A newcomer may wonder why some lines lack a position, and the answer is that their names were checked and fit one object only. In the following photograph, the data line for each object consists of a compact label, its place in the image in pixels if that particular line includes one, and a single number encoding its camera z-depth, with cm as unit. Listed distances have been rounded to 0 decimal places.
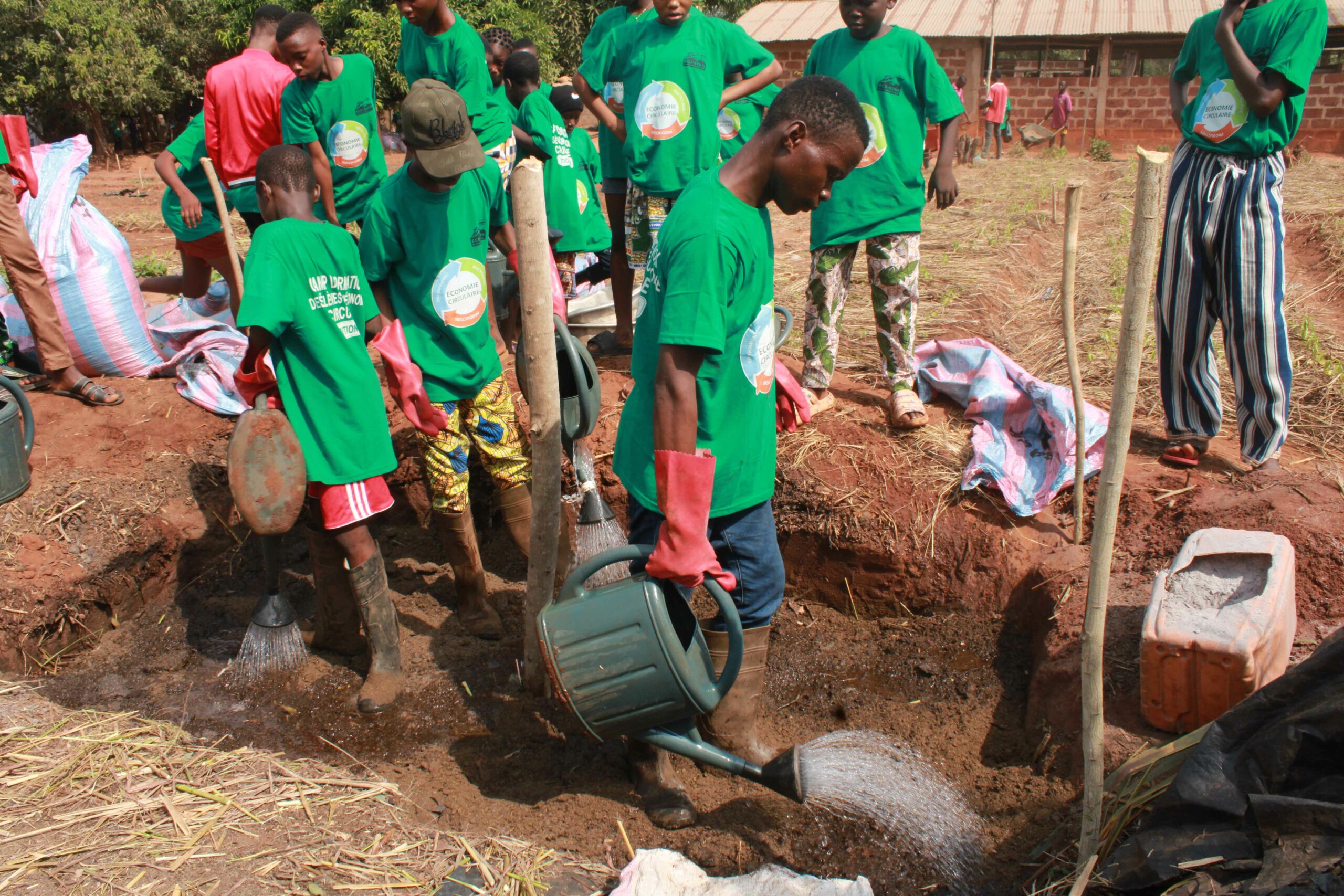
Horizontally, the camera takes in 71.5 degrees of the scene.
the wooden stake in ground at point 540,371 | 261
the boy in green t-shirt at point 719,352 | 205
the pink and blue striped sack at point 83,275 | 468
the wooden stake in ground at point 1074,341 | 242
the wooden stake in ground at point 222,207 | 391
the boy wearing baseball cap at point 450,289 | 314
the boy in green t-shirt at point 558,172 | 484
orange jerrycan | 240
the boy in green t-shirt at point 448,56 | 417
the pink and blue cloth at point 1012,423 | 374
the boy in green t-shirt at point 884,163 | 377
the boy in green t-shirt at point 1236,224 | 334
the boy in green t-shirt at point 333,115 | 439
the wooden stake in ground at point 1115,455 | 178
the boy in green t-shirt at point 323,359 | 287
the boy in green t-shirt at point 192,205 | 466
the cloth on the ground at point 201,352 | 479
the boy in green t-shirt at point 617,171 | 446
